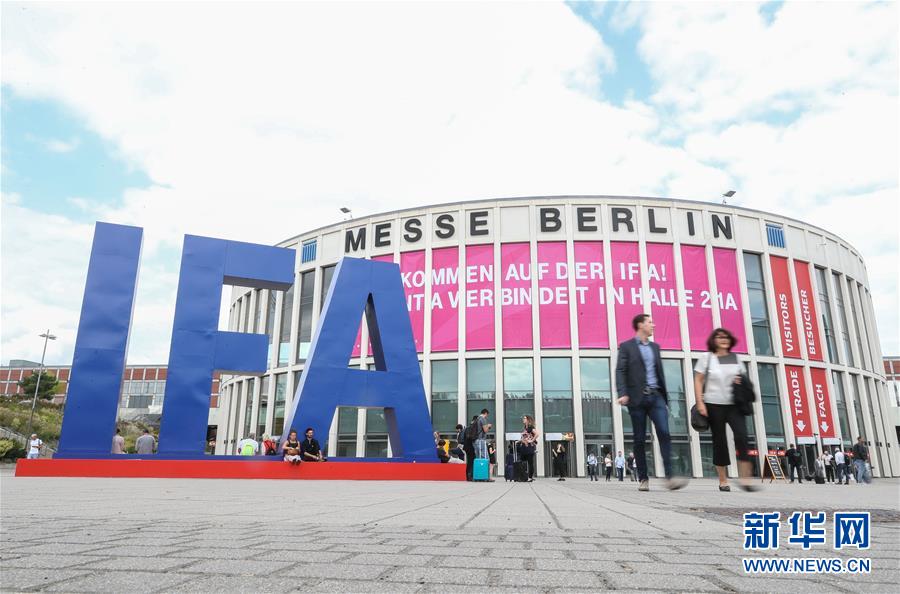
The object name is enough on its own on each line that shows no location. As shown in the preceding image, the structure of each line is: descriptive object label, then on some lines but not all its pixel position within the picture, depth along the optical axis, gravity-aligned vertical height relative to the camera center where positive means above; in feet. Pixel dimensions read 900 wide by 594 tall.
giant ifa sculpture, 38.06 +4.54
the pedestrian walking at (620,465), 79.23 -4.64
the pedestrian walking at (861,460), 65.77 -3.34
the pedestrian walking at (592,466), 79.77 -4.80
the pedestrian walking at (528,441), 42.32 -0.75
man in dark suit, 19.17 +1.55
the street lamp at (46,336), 159.14 +25.33
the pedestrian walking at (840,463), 73.46 -3.91
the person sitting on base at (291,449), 39.86 -1.32
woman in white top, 17.21 +1.23
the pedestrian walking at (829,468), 84.49 -5.24
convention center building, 92.89 +18.96
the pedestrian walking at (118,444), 43.34 -1.12
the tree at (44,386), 179.83 +13.16
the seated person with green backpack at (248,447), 51.65 -1.54
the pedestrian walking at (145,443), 47.72 -1.13
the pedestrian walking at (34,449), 68.05 -2.36
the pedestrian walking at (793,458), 72.90 -3.28
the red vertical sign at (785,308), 98.84 +21.00
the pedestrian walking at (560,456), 66.20 -2.85
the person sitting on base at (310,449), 40.63 -1.33
